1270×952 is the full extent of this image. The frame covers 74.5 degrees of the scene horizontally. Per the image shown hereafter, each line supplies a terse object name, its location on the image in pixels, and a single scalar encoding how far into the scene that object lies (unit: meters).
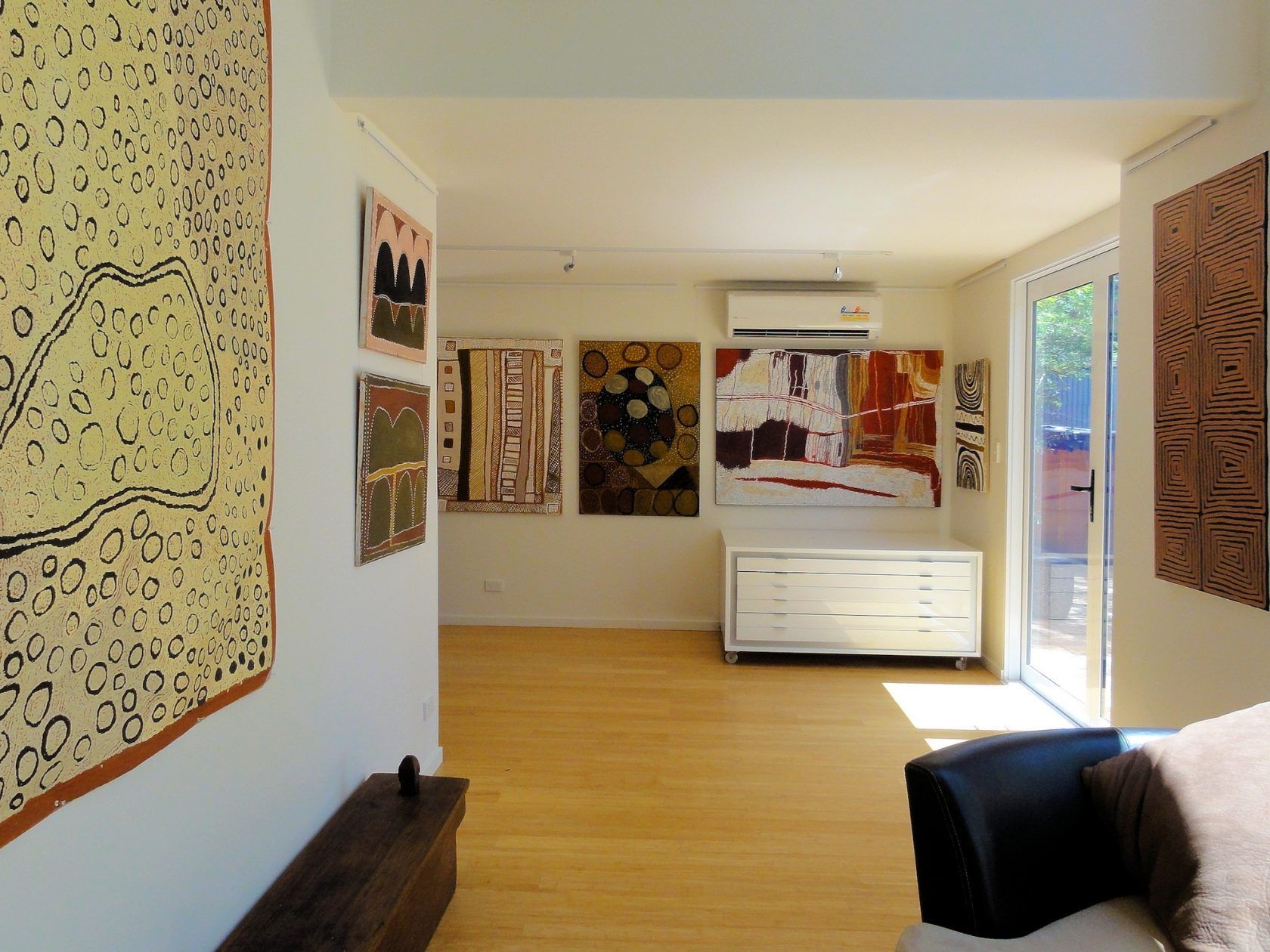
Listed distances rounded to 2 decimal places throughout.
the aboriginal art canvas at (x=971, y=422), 4.76
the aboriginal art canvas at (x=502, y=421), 5.45
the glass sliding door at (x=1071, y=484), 3.58
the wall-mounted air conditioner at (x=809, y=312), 5.16
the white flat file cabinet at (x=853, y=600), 4.73
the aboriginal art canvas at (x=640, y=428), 5.44
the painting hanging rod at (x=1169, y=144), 2.37
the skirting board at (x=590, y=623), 5.55
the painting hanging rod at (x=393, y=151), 2.49
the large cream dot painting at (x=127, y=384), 1.14
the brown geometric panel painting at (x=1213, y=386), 2.15
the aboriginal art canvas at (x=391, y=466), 2.47
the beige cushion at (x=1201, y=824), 1.27
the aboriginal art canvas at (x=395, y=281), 2.48
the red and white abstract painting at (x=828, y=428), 5.39
